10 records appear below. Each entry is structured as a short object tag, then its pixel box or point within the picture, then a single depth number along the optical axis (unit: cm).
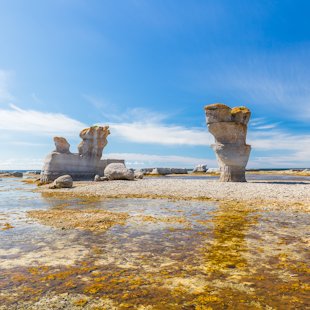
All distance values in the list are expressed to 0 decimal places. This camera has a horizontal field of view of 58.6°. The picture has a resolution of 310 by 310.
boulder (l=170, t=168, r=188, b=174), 9279
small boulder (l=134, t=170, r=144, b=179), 5195
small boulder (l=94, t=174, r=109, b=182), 4239
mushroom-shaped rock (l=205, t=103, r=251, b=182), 3341
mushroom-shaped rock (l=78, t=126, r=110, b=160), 4994
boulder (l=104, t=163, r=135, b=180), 4222
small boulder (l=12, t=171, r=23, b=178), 9103
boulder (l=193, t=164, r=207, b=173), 9562
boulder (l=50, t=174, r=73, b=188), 3186
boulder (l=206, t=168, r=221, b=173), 8820
